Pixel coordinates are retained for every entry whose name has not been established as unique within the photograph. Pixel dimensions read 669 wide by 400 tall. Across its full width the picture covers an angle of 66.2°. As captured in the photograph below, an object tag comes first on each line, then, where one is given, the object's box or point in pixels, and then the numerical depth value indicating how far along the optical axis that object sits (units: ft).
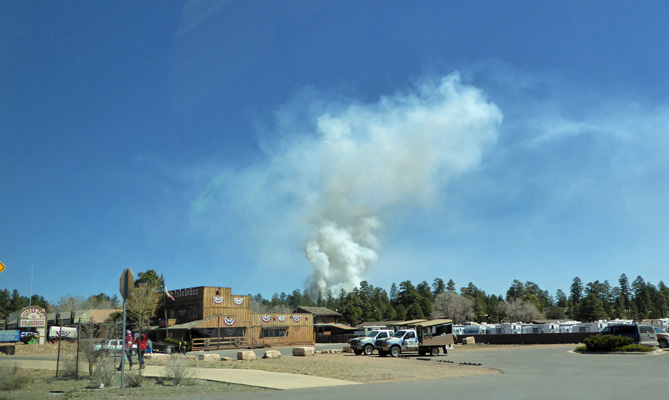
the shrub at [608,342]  107.76
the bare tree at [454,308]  370.12
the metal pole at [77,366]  53.01
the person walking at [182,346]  144.55
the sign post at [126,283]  44.24
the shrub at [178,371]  49.14
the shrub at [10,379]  45.27
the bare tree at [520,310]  372.38
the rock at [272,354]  99.19
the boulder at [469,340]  184.55
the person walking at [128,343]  68.22
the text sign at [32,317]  184.06
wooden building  185.16
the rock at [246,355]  96.12
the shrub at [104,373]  47.09
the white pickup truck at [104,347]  53.83
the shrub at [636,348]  103.24
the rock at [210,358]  94.89
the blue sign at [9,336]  169.89
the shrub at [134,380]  47.50
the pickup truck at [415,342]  109.91
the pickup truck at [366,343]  114.01
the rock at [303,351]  103.45
